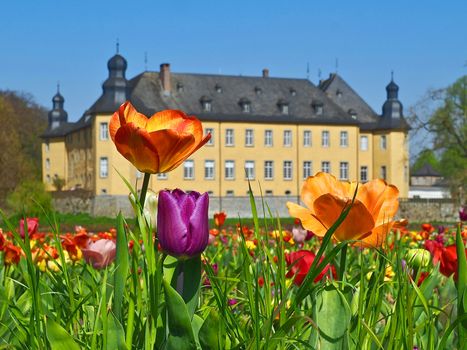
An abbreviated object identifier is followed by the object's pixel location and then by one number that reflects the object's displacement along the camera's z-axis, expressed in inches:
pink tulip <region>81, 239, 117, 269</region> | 110.1
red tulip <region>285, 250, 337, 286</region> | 84.0
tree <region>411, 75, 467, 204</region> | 1609.3
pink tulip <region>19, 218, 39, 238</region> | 136.2
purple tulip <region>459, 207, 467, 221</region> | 174.8
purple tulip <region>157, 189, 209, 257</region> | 58.2
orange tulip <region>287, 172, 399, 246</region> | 65.6
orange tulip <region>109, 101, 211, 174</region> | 63.6
